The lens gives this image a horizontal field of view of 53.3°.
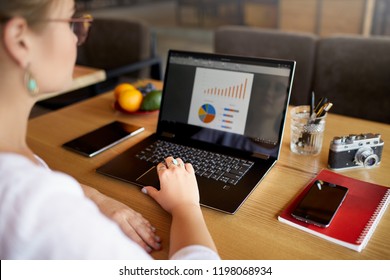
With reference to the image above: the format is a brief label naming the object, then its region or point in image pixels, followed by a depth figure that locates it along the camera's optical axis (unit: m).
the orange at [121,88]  1.48
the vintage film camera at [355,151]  1.01
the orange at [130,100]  1.42
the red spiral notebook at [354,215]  0.77
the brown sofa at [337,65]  1.82
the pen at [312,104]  1.10
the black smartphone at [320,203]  0.81
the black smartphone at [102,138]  1.19
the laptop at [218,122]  1.03
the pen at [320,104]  1.09
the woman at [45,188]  0.56
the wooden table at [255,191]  0.76
